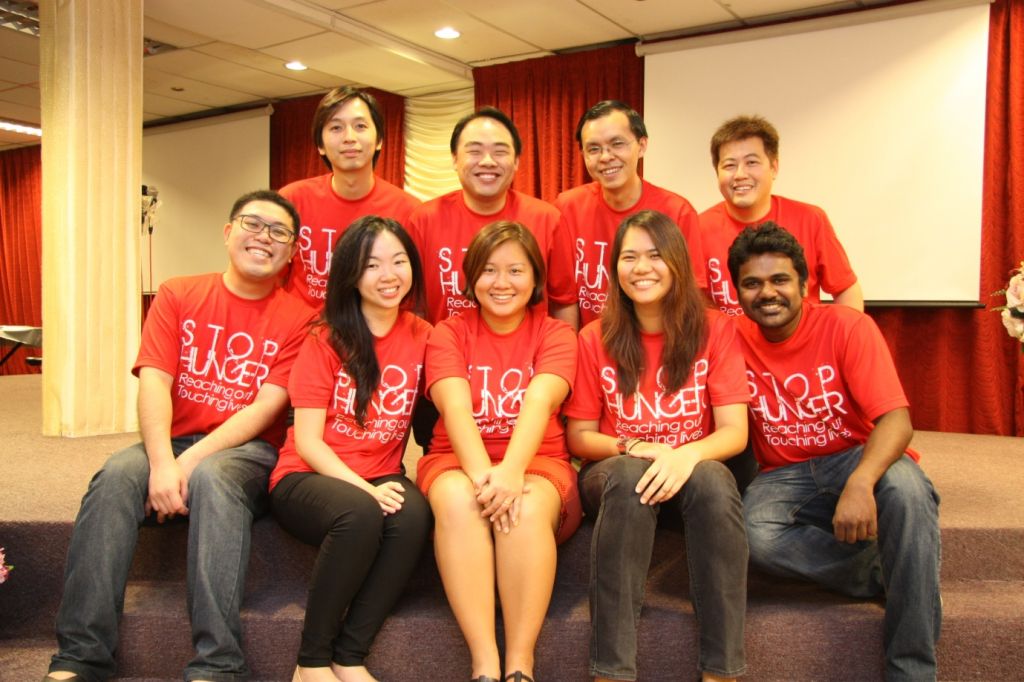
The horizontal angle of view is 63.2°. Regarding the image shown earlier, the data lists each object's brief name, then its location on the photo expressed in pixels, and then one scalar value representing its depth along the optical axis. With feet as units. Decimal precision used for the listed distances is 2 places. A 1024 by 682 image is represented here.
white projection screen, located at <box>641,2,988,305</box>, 14.94
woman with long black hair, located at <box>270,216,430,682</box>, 6.17
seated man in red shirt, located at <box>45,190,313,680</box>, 6.31
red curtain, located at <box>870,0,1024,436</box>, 14.79
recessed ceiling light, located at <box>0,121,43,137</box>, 26.40
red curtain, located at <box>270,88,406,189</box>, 22.38
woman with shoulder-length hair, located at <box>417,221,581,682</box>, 6.13
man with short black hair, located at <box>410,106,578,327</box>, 8.22
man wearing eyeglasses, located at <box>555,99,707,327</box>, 8.37
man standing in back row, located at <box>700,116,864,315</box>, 8.73
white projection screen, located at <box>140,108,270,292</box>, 24.44
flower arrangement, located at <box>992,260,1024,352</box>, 8.55
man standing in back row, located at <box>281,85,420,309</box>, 8.70
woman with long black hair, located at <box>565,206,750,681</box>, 5.94
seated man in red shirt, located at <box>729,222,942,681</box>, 6.45
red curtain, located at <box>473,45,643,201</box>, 18.58
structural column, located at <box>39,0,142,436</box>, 13.75
